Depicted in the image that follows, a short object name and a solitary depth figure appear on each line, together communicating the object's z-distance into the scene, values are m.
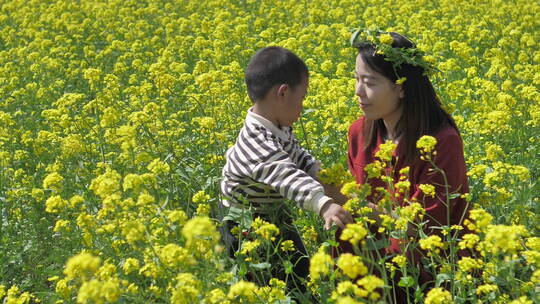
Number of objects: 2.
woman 3.06
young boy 3.02
